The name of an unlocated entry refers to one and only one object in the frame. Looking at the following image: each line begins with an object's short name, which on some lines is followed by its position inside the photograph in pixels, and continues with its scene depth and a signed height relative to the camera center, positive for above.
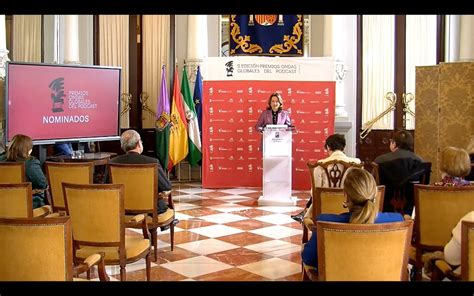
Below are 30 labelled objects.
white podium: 7.69 -0.51
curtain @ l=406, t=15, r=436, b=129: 10.27 +1.35
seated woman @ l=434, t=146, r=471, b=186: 3.89 -0.26
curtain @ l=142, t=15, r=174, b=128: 10.80 +1.24
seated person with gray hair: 5.07 -0.27
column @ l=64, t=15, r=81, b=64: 10.43 +1.45
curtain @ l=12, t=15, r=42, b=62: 10.77 +1.54
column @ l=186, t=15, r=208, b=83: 10.50 +1.44
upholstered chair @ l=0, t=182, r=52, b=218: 3.96 -0.49
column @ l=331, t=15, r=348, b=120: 10.12 +1.05
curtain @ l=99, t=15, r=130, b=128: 10.83 +1.42
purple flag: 9.68 +0.11
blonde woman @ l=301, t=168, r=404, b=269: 2.89 -0.37
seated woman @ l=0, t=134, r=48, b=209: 5.29 -0.33
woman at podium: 8.19 +0.16
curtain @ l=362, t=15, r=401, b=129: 10.45 +1.07
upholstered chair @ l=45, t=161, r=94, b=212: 5.04 -0.41
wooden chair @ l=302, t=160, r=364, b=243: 5.12 -0.38
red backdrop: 9.12 +0.00
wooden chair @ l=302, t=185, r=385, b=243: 3.90 -0.48
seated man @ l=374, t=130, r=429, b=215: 4.86 -0.38
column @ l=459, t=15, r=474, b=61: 9.08 +1.31
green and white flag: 9.80 +0.06
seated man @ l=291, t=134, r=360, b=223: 5.18 -0.24
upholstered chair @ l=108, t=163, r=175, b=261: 4.79 -0.47
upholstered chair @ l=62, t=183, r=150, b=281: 3.84 -0.60
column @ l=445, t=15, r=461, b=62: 9.68 +1.43
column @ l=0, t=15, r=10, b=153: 7.91 +0.69
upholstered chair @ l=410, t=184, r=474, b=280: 3.74 -0.55
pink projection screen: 7.32 +0.30
